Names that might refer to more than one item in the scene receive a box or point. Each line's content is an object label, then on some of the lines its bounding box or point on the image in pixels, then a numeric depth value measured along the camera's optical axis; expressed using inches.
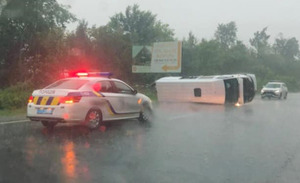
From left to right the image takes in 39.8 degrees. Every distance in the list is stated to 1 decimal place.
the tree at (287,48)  3762.3
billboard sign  1192.8
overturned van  842.2
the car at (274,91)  1275.8
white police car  380.5
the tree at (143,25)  2090.3
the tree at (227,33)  3875.5
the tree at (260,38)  3684.3
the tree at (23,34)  1066.7
